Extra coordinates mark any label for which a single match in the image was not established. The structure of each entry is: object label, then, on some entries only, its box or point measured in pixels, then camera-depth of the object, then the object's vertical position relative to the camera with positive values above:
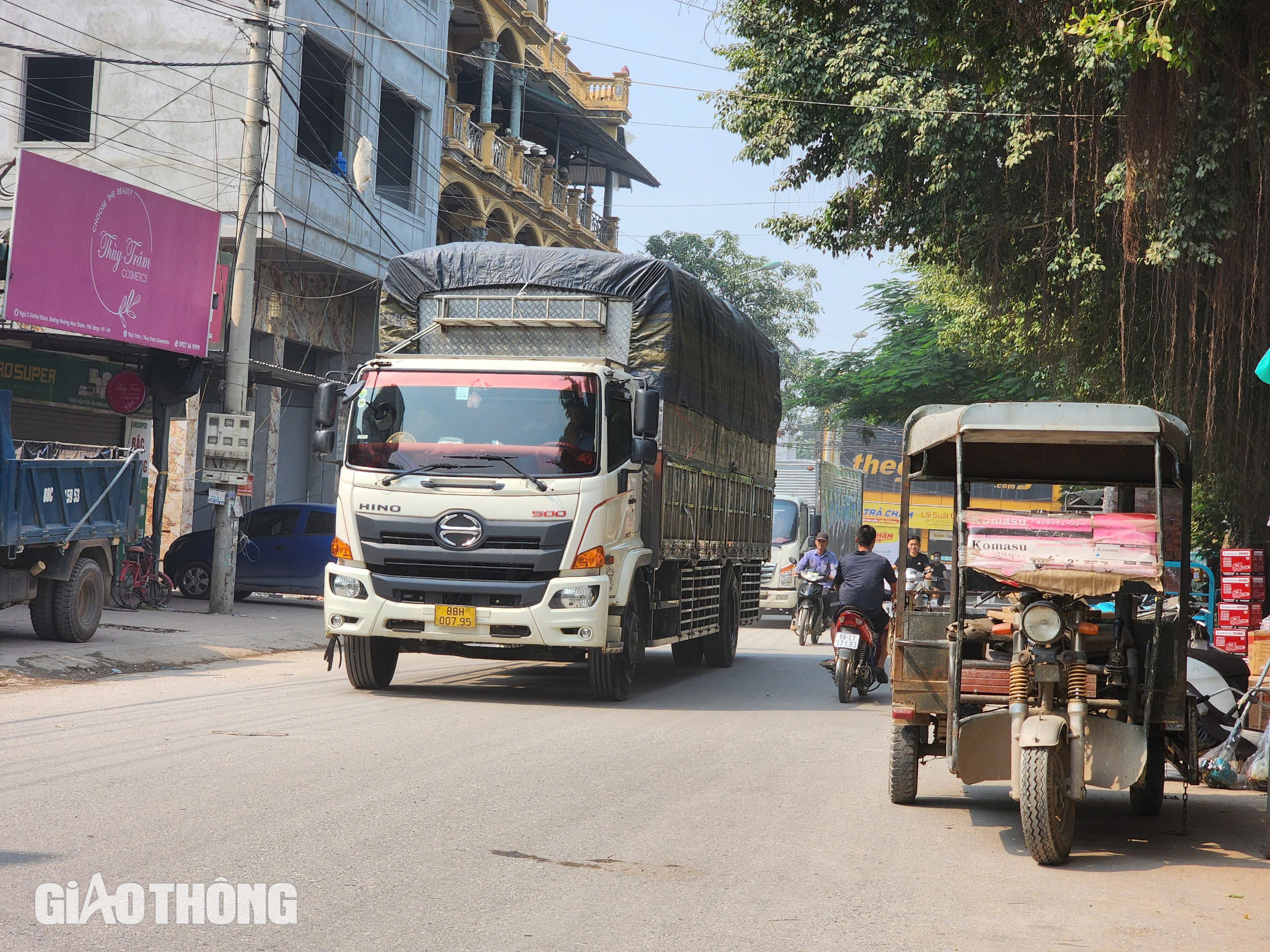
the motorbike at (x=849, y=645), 12.69 -0.84
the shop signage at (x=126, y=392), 20.42 +1.99
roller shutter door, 20.50 +1.52
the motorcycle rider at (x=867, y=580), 12.74 -0.21
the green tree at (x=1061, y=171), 10.04 +3.68
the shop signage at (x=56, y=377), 19.86 +2.19
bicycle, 18.62 -0.83
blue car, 21.19 -0.41
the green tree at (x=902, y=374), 32.66 +4.73
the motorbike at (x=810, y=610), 19.02 -0.82
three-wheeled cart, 6.28 -0.42
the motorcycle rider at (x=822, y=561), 16.95 -0.08
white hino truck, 10.80 +0.65
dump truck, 12.76 -0.11
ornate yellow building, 30.70 +10.99
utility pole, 17.66 +3.45
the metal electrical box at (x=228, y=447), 17.69 +1.06
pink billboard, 16.27 +3.44
